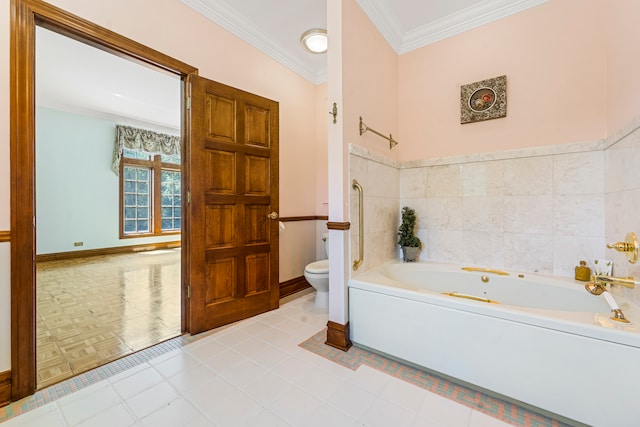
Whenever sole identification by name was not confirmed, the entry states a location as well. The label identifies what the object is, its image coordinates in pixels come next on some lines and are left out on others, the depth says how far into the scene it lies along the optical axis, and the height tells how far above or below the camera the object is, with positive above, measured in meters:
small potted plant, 2.35 -0.24
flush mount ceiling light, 2.41 +1.69
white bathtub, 1.07 -0.65
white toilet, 2.39 -0.62
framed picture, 2.10 +0.95
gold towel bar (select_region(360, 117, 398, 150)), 2.01 +0.68
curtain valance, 4.89 +1.45
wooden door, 1.98 +0.07
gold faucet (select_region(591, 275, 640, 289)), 1.17 -0.33
